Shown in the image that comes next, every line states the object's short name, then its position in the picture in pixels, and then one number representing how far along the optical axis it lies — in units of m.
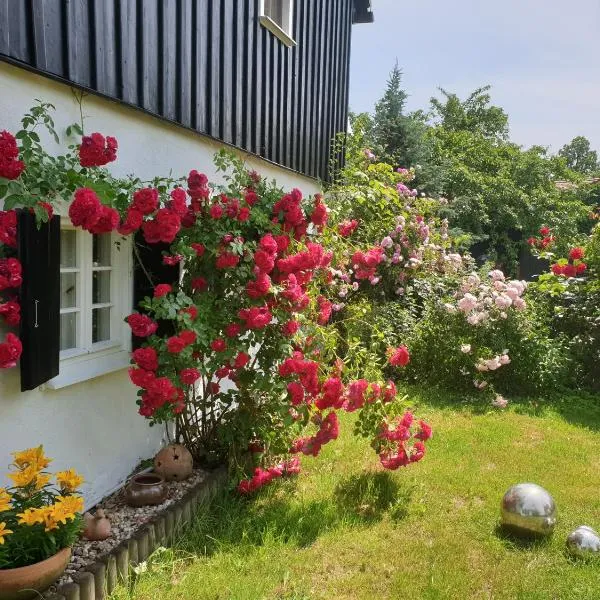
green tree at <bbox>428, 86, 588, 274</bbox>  15.62
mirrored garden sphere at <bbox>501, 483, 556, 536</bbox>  3.60
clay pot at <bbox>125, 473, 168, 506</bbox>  3.56
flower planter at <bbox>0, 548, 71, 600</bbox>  2.43
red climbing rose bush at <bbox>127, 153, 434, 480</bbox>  3.52
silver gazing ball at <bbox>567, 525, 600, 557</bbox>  3.44
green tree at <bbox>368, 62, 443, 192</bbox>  12.45
